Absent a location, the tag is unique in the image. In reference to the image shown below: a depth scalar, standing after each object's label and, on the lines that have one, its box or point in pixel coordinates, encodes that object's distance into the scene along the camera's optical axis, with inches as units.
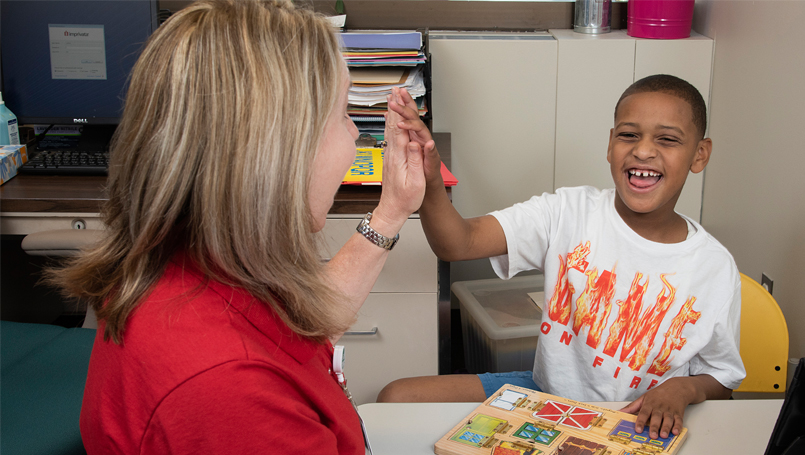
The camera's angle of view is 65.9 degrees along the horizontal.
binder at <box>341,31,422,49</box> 70.2
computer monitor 73.2
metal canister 84.0
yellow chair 50.0
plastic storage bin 72.7
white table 33.7
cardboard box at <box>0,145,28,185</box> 64.1
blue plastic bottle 70.2
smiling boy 45.5
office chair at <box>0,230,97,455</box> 45.0
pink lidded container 80.4
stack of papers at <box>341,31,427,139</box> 70.1
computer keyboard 67.1
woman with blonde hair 22.8
